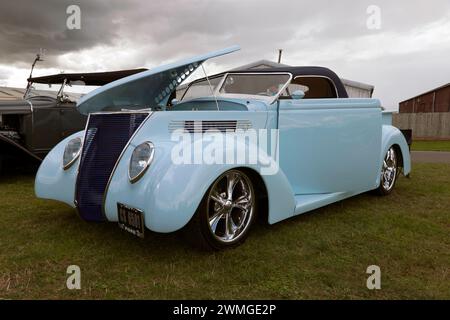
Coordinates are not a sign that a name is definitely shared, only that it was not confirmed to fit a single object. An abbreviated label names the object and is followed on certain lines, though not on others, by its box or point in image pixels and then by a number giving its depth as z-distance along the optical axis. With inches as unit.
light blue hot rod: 102.8
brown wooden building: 1067.2
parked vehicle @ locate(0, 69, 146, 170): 229.6
